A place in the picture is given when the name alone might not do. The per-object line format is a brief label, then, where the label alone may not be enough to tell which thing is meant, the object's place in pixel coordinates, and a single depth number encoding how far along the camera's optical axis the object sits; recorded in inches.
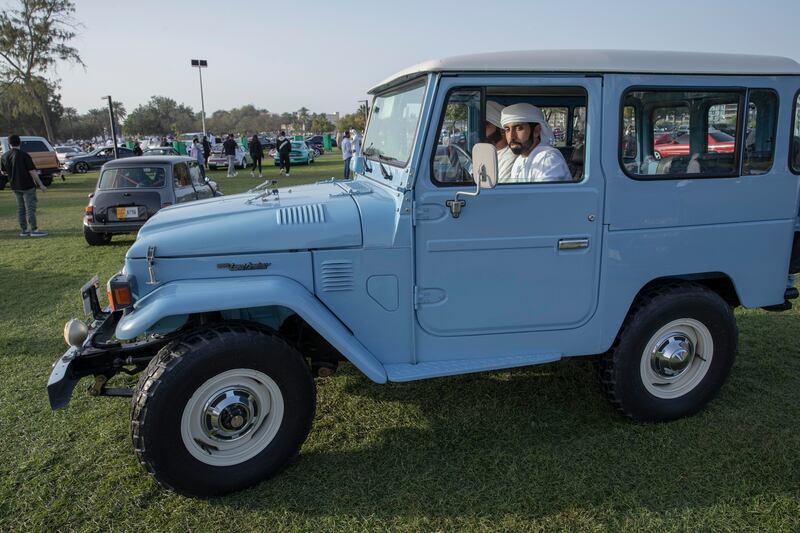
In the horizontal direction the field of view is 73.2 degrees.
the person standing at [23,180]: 415.2
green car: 1178.0
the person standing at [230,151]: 933.2
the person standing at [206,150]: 1088.2
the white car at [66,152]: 1229.7
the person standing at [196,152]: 934.2
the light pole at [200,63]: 1744.6
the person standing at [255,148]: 921.5
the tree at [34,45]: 1434.5
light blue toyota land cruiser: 116.3
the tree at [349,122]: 1797.5
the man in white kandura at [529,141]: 133.3
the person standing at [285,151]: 912.9
